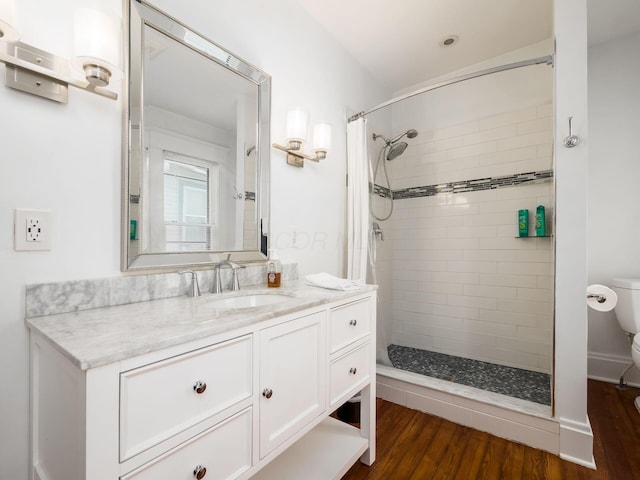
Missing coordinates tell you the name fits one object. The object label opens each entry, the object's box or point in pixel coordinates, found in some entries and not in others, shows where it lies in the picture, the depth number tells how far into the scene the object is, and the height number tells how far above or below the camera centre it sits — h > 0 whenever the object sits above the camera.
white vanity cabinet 0.61 -0.42
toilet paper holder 1.80 -0.34
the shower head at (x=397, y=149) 2.85 +0.86
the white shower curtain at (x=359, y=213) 2.22 +0.20
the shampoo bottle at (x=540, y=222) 2.27 +0.13
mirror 1.15 +0.40
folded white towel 1.41 -0.21
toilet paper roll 1.78 -0.34
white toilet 2.05 -0.44
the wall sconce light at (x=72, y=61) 0.88 +0.55
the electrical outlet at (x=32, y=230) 0.89 +0.03
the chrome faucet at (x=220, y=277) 1.33 -0.16
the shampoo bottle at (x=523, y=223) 2.35 +0.13
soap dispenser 1.51 -0.17
